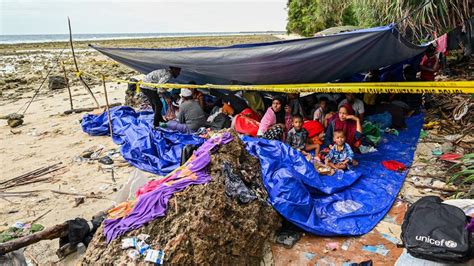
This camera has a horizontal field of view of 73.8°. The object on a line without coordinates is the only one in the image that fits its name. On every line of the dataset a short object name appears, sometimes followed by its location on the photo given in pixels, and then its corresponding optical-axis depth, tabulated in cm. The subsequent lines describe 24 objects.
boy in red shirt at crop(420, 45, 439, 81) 551
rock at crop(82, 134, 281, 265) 206
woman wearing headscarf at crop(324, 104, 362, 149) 402
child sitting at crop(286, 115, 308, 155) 412
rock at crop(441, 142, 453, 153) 389
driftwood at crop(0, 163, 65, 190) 402
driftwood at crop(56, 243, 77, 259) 258
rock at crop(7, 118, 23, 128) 658
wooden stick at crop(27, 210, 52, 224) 318
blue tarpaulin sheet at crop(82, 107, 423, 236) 278
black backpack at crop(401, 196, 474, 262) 157
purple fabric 216
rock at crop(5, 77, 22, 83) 1244
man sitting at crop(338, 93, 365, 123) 475
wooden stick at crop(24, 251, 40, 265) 256
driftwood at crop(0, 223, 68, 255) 217
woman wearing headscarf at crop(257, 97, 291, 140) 431
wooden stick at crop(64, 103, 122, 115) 727
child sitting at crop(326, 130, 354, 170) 372
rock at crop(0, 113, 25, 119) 679
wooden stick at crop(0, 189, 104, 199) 370
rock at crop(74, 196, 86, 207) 343
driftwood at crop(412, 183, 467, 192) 299
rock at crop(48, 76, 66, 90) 1062
